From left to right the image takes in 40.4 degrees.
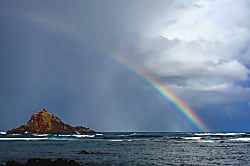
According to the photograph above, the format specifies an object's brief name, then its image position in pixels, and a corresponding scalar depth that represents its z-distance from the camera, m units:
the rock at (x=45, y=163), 27.64
